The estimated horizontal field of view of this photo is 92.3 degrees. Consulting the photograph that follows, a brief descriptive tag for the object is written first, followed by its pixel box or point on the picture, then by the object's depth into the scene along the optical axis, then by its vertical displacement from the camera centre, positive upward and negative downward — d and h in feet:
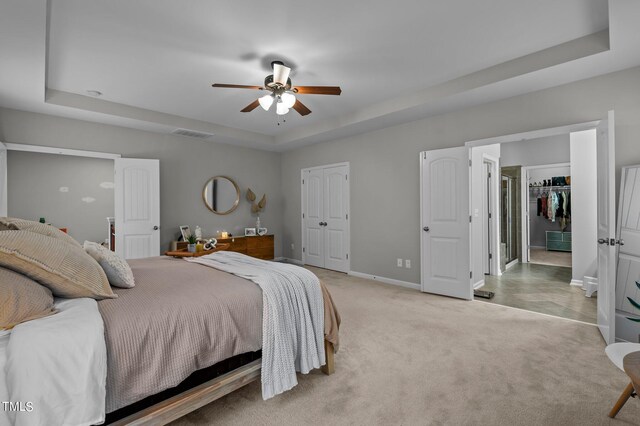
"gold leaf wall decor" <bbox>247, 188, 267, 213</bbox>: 20.07 +0.80
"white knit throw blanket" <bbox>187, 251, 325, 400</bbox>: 6.06 -2.31
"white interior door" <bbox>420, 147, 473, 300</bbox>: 12.99 -0.41
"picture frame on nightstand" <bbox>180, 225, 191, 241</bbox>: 16.56 -0.92
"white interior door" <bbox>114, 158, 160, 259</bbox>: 14.57 +0.38
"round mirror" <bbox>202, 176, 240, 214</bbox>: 18.38 +1.22
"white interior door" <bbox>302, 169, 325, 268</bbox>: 19.52 -0.22
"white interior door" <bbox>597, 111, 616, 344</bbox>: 8.27 -0.47
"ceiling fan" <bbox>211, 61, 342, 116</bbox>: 9.54 +3.97
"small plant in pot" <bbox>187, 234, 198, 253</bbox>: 14.03 -1.41
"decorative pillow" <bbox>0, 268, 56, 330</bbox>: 3.97 -1.15
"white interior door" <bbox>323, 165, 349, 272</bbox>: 18.04 -0.27
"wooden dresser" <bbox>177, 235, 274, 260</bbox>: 17.99 -1.92
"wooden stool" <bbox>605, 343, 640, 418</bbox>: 4.39 -2.47
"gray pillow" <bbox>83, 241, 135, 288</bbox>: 6.15 -1.07
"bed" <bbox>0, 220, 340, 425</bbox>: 3.74 -1.93
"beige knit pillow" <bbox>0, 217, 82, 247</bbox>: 5.72 -0.22
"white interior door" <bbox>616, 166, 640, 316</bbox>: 8.71 -0.79
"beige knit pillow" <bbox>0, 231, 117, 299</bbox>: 4.37 -0.75
